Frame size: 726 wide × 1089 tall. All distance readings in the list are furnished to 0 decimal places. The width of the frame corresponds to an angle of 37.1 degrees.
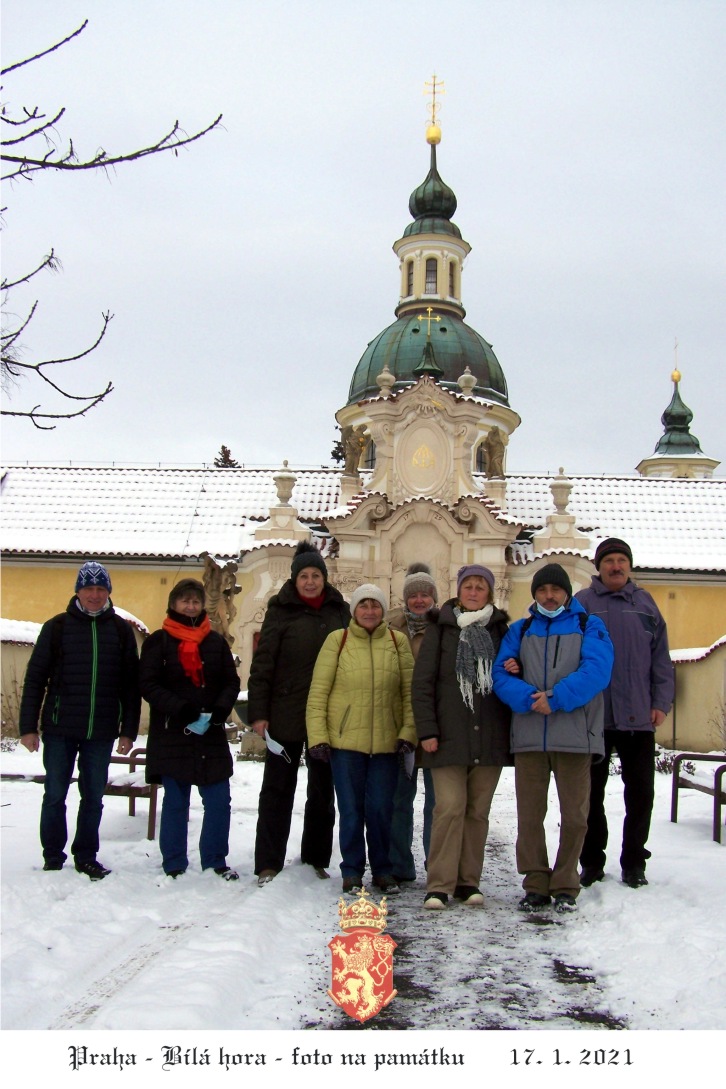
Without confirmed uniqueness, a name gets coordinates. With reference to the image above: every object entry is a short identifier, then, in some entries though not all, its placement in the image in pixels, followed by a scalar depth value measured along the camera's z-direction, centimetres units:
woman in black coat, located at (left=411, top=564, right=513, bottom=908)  629
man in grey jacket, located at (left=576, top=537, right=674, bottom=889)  662
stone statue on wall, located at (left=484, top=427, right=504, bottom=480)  3074
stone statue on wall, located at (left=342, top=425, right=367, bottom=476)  2952
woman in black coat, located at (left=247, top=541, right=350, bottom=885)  695
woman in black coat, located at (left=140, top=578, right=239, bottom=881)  668
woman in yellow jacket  664
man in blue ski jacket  619
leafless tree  495
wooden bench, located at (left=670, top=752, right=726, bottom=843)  797
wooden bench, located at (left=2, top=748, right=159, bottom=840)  780
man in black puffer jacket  654
